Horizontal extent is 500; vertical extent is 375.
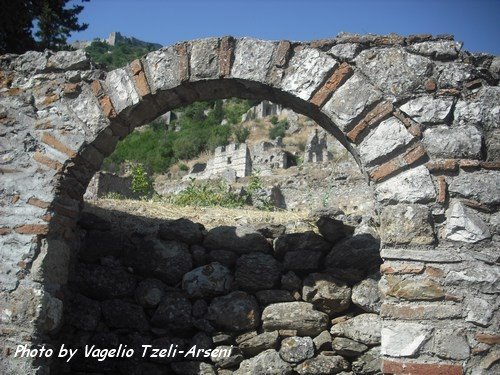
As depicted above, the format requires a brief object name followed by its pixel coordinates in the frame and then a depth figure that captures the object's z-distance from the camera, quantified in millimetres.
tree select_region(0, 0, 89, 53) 7793
